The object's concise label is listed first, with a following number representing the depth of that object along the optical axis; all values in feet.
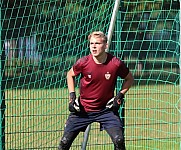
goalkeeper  46.21
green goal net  57.26
